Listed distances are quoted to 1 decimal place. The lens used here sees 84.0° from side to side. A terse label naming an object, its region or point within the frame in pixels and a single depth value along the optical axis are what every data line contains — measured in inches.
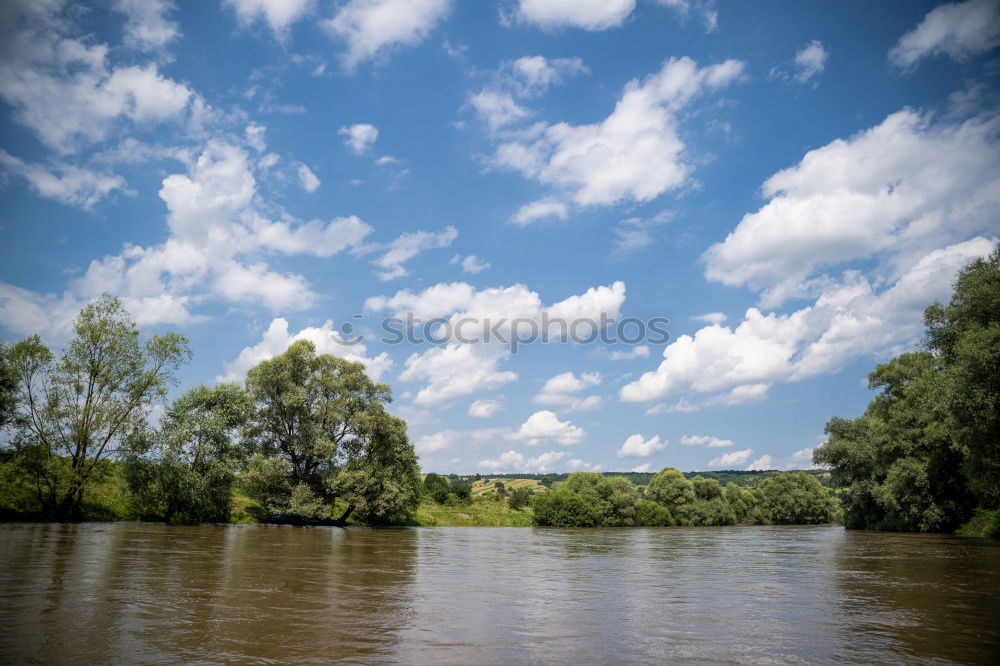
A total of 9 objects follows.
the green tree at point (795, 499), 3843.5
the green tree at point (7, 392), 1364.4
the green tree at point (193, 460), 1578.5
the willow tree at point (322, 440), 1931.6
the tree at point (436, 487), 3157.2
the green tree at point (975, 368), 1022.4
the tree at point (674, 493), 3410.4
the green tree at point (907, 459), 1610.5
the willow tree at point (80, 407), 1395.2
